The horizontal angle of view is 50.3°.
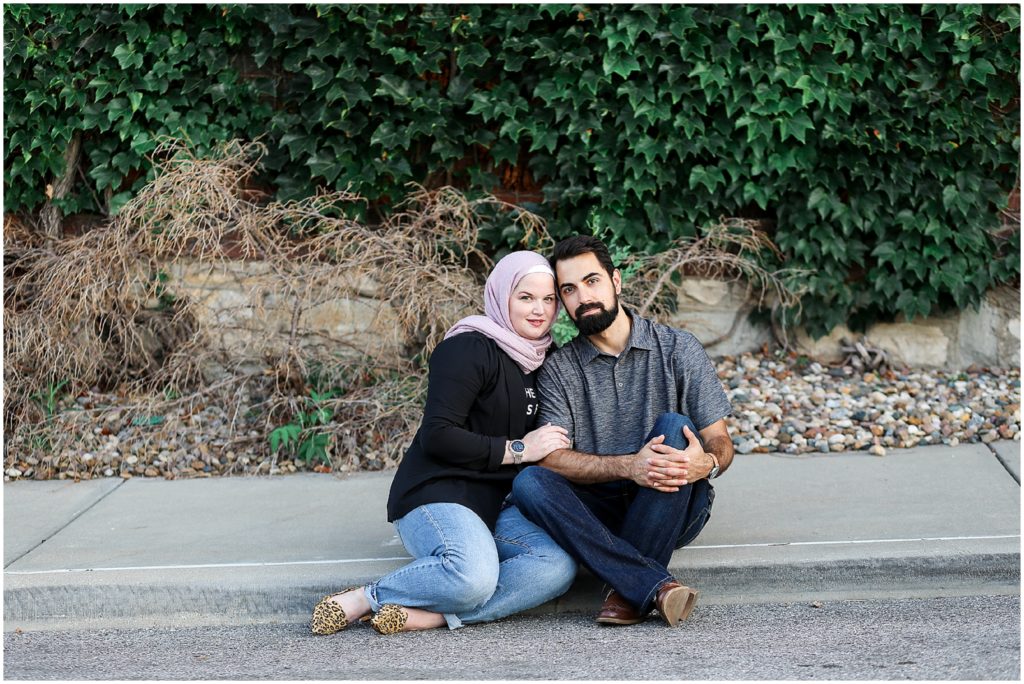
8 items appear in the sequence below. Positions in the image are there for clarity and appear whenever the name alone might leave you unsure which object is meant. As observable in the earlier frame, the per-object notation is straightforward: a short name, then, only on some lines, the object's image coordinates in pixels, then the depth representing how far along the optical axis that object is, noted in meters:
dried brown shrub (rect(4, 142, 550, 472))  5.64
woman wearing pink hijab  3.57
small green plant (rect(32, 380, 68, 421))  5.80
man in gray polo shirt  3.55
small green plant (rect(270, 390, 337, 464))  5.50
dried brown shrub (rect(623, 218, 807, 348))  6.08
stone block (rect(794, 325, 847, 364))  6.63
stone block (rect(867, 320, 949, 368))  6.60
